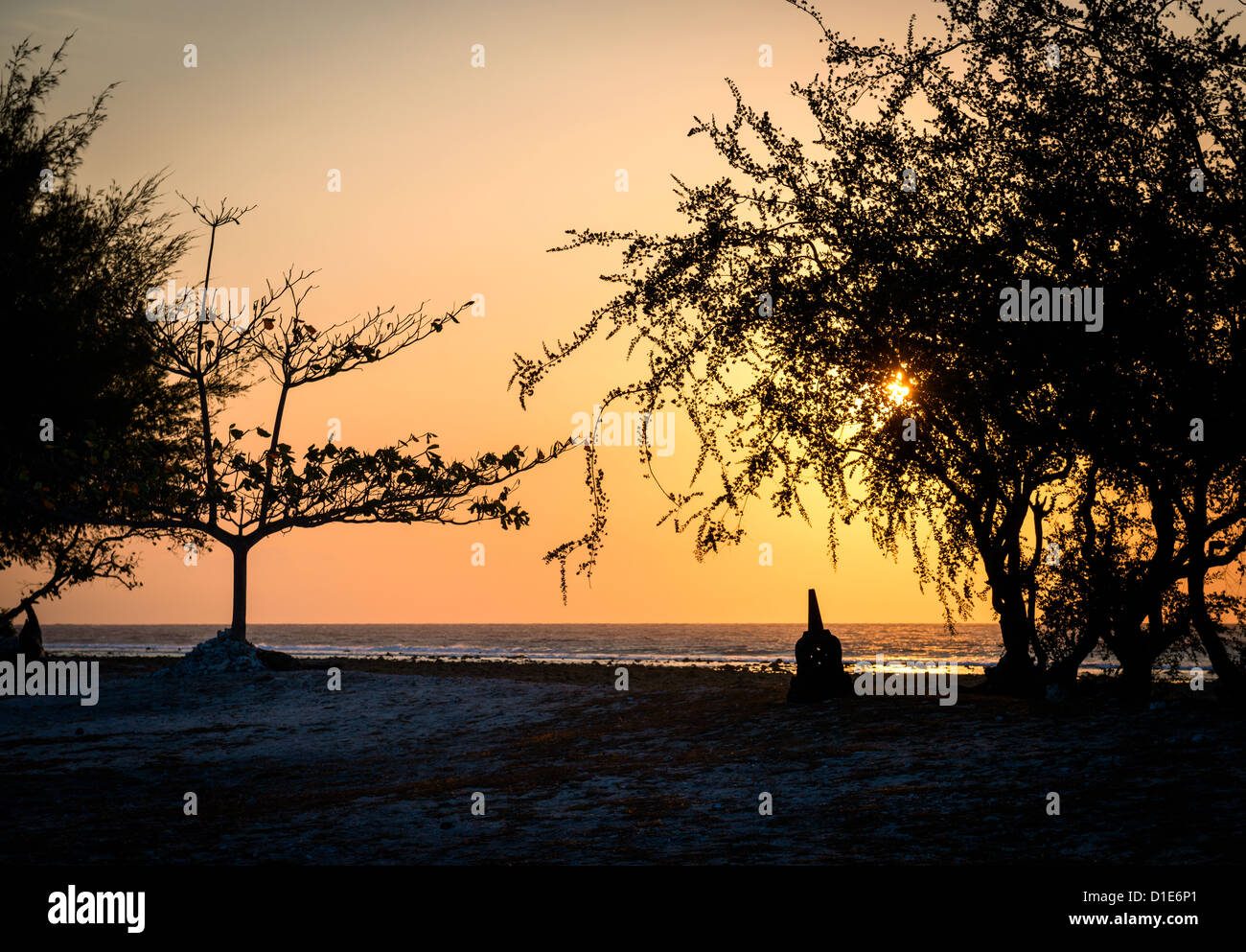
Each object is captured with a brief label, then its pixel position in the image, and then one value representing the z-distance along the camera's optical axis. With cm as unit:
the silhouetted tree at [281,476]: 2702
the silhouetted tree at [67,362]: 2581
